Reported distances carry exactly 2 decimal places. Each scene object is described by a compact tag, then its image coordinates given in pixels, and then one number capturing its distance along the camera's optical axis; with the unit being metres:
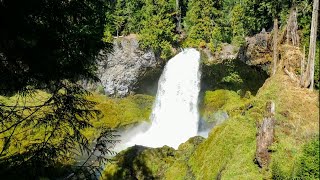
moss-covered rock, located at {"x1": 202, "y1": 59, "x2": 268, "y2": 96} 31.17
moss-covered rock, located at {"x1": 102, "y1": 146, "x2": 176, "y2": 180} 13.91
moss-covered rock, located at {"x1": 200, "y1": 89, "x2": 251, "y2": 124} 29.94
